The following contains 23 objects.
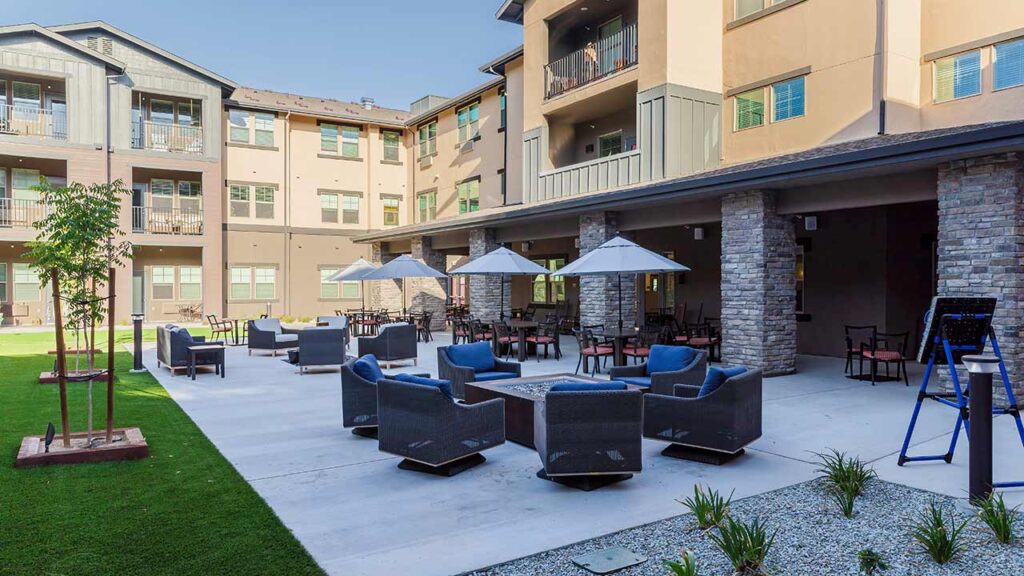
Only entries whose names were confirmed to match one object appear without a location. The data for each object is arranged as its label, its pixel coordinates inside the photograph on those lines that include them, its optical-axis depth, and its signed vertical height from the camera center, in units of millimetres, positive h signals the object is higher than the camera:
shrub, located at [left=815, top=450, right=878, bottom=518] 4941 -1622
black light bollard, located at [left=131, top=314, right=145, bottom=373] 12648 -1250
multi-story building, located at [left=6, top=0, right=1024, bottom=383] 10352 +3317
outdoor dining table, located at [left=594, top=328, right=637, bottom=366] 11945 -1076
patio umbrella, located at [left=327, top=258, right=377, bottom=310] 17047 +318
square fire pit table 6801 -1263
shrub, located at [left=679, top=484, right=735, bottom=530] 4618 -1645
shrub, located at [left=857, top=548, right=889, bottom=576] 3939 -1729
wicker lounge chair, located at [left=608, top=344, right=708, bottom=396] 7766 -1098
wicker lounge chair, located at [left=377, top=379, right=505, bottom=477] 5703 -1325
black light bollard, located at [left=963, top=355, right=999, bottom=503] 4832 -1051
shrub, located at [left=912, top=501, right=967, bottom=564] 4043 -1656
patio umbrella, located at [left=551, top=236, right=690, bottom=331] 10570 +377
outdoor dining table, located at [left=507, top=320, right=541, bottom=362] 14111 -1038
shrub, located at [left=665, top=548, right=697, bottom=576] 3637 -1617
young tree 6742 +499
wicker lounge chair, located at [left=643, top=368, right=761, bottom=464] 6016 -1319
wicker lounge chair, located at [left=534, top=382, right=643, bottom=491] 5359 -1245
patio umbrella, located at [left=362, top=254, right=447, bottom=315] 15716 +334
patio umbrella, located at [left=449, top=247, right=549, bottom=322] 13742 +403
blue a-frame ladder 5602 -523
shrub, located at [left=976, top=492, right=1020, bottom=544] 4277 -1604
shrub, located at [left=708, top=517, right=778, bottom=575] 3922 -1627
